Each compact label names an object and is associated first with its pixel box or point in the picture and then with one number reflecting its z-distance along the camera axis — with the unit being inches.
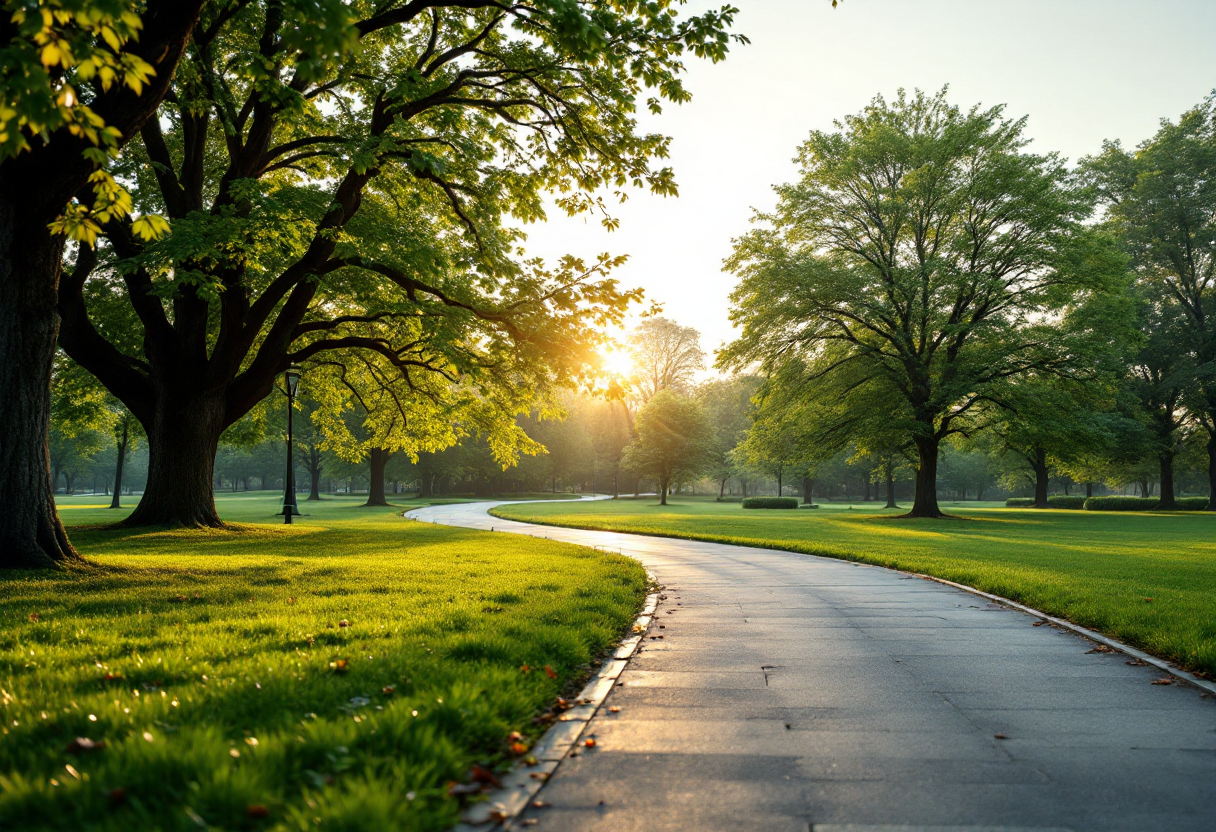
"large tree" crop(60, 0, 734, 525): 461.4
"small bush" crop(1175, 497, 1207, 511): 1633.9
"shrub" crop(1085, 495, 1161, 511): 1699.1
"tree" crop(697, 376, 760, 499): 2818.7
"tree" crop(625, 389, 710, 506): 2062.0
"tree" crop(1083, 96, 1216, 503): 1521.9
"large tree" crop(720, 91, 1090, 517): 1092.5
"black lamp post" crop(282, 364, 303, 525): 875.4
